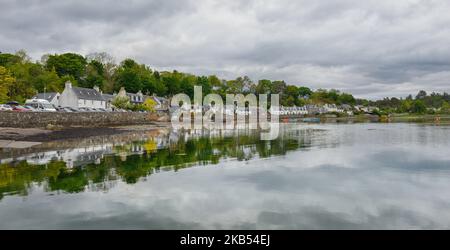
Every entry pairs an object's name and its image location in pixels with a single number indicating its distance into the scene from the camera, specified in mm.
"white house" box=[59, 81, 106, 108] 65875
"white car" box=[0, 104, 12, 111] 38475
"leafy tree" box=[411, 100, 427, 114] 153875
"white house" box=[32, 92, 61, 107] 65869
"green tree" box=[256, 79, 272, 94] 147000
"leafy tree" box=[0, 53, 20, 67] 78938
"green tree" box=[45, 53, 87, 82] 90750
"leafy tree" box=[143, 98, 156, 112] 74600
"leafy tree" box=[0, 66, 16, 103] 51906
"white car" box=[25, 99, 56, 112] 46288
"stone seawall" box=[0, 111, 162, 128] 36531
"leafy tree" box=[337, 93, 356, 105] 182300
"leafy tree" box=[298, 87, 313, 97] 182125
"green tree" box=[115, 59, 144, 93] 95062
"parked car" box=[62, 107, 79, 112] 50619
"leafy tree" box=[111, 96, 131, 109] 70312
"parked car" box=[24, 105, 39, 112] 41444
